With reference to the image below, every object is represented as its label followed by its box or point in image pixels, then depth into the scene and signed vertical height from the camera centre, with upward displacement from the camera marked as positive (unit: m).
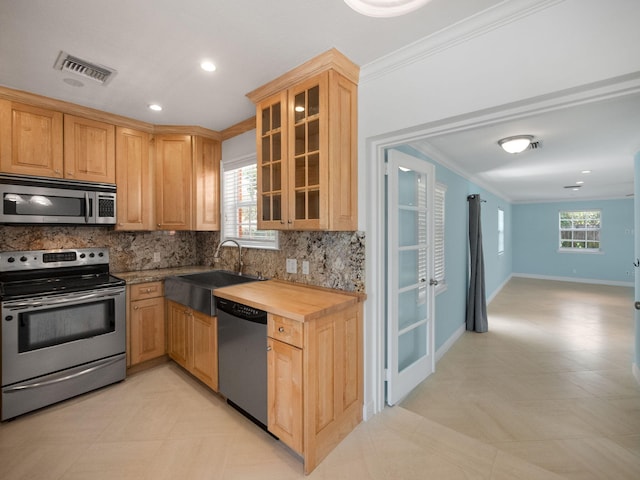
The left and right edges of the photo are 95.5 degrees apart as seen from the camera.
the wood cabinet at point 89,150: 2.66 +0.85
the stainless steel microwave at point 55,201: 2.36 +0.34
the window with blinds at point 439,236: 3.41 +0.01
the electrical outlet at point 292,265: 2.63 -0.25
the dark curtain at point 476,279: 4.28 -0.62
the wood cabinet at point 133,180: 2.99 +0.62
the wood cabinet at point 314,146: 1.97 +0.67
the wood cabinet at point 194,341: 2.38 -0.93
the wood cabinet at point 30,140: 2.36 +0.84
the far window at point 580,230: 8.04 +0.19
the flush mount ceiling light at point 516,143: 2.91 +0.96
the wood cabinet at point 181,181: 3.23 +0.65
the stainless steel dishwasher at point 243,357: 1.94 -0.86
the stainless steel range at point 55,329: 2.14 -0.73
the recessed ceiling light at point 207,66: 2.01 +1.22
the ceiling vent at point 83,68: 1.98 +1.23
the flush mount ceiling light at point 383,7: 1.15 +0.93
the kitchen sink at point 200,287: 2.36 -0.45
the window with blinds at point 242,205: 3.12 +0.38
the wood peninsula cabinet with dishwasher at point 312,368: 1.69 -0.82
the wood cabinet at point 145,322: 2.79 -0.83
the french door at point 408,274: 2.30 -0.32
